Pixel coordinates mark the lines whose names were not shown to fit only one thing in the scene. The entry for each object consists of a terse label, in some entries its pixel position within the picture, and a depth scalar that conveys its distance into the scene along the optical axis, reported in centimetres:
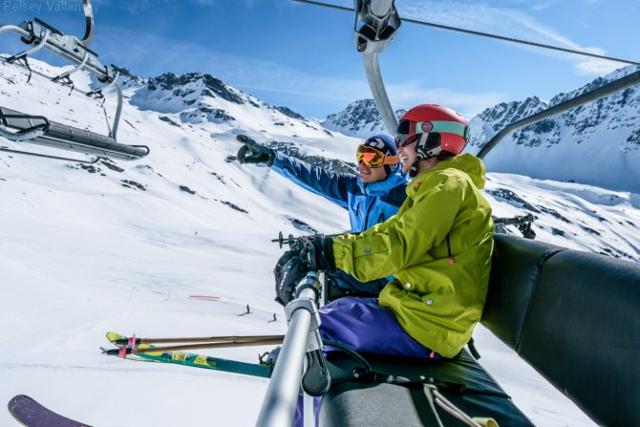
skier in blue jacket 395
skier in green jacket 193
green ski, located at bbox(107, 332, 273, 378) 287
